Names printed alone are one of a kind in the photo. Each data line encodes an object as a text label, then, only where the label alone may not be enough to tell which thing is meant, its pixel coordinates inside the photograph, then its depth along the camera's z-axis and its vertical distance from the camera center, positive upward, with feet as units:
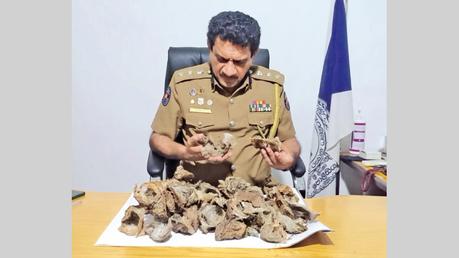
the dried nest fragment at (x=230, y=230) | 2.86 -0.70
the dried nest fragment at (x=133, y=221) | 2.94 -0.66
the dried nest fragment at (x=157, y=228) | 2.83 -0.69
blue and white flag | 5.15 +0.16
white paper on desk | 2.79 -0.76
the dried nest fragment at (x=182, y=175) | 3.32 -0.38
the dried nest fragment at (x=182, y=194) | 3.03 -0.48
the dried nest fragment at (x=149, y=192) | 2.98 -0.46
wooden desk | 2.69 -0.75
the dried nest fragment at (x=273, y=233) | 2.81 -0.71
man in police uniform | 3.84 +0.22
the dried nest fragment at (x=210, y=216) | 2.96 -0.63
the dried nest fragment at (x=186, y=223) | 2.93 -0.66
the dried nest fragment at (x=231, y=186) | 3.23 -0.46
